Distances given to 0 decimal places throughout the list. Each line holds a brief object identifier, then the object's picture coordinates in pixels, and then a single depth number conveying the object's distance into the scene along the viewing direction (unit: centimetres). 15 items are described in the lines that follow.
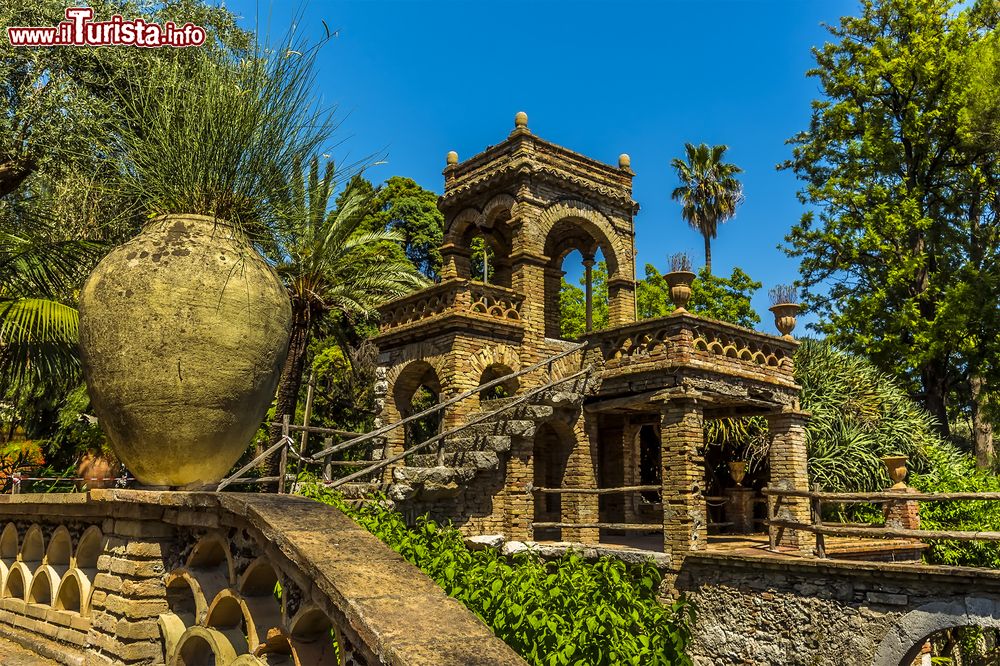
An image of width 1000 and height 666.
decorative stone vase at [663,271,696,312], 1383
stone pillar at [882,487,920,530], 1486
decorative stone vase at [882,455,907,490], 1460
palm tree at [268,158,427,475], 1812
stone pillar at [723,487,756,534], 1838
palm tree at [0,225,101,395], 838
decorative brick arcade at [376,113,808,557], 1341
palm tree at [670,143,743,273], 4175
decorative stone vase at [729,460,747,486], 1780
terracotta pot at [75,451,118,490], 1130
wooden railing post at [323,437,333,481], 1332
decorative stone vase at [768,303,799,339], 1552
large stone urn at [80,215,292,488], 455
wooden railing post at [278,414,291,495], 1065
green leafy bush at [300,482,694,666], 611
